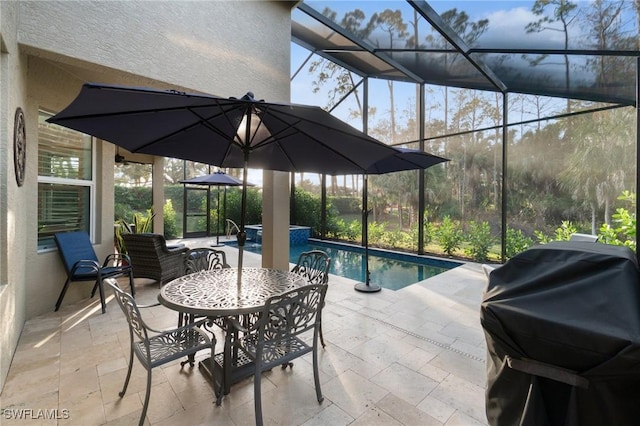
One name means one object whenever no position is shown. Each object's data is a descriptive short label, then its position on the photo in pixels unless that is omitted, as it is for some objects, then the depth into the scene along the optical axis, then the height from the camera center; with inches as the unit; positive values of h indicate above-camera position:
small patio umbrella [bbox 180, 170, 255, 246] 324.5 +36.5
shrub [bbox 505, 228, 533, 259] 261.7 -25.6
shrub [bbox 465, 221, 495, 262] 282.0 -27.0
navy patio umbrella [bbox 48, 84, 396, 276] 72.2 +27.0
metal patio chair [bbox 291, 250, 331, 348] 127.3 -23.8
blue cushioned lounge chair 153.9 -27.9
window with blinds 158.6 +18.0
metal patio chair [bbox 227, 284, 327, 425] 74.0 -33.1
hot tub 446.3 -34.1
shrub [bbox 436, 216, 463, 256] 303.4 -24.0
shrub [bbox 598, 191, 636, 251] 178.9 -9.9
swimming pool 252.8 -55.1
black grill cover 34.8 -15.9
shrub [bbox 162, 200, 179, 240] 441.1 -15.2
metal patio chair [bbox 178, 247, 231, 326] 125.7 -22.2
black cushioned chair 185.9 -28.7
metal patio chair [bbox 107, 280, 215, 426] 74.2 -38.3
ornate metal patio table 79.5 -25.6
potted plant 245.0 -13.2
